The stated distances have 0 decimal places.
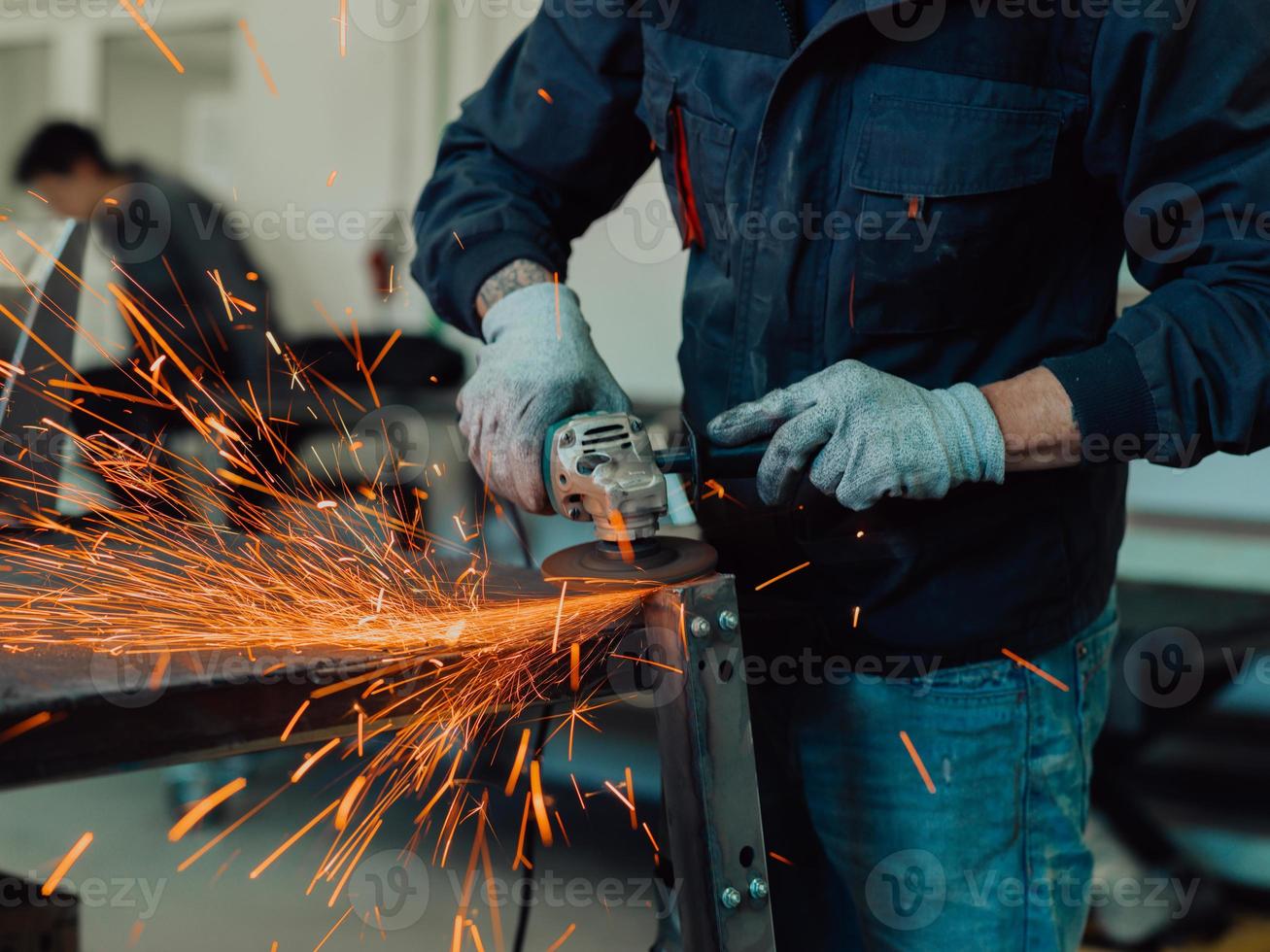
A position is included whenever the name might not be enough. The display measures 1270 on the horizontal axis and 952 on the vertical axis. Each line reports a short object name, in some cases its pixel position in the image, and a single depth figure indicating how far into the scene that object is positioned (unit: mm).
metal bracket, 970
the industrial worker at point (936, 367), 1122
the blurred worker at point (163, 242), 3781
